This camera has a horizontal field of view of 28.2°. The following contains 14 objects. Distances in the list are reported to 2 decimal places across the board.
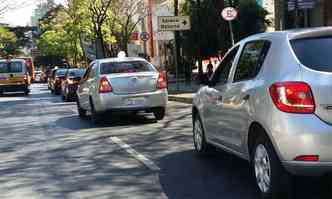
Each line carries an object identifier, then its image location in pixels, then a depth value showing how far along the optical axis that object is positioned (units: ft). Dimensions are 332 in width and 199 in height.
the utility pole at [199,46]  101.45
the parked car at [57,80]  117.29
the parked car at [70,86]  88.08
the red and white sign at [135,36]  152.42
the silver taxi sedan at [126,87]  47.01
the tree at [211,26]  121.19
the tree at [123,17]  163.51
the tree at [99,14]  151.23
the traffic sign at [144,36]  108.88
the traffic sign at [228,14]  65.00
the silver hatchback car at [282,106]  19.19
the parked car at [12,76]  123.03
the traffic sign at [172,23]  84.89
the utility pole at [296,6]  48.31
